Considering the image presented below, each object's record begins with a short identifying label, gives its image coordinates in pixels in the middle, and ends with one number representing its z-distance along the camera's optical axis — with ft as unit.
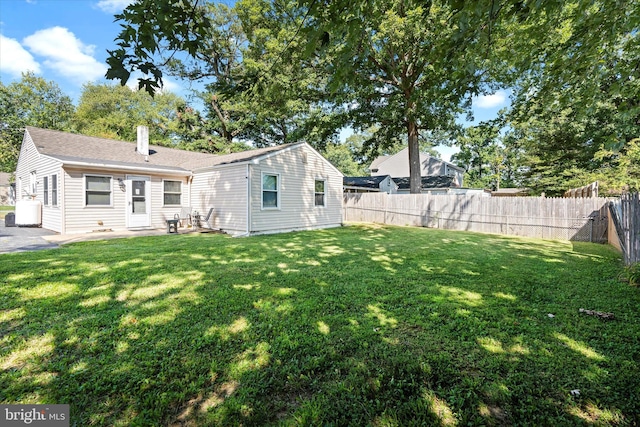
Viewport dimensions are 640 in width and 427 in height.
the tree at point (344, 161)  140.44
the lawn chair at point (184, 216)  38.06
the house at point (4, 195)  97.90
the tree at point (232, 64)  6.58
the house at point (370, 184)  81.19
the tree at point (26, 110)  85.81
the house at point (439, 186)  86.74
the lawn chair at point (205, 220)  36.59
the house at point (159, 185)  31.83
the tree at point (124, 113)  84.69
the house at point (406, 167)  107.34
